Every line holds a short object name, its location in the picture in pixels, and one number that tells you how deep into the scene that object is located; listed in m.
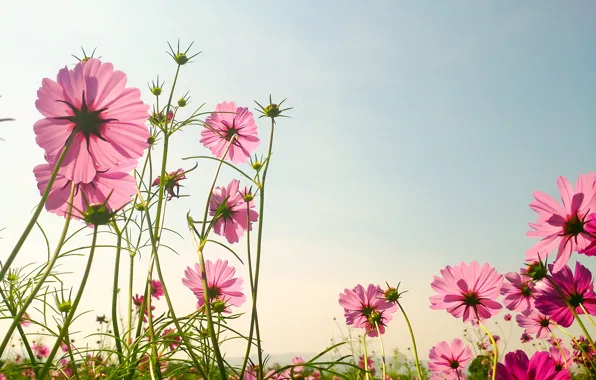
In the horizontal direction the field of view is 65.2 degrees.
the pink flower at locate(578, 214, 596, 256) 0.78
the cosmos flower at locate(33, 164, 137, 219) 0.64
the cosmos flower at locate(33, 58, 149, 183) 0.61
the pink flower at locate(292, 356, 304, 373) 2.36
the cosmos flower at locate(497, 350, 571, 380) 0.63
